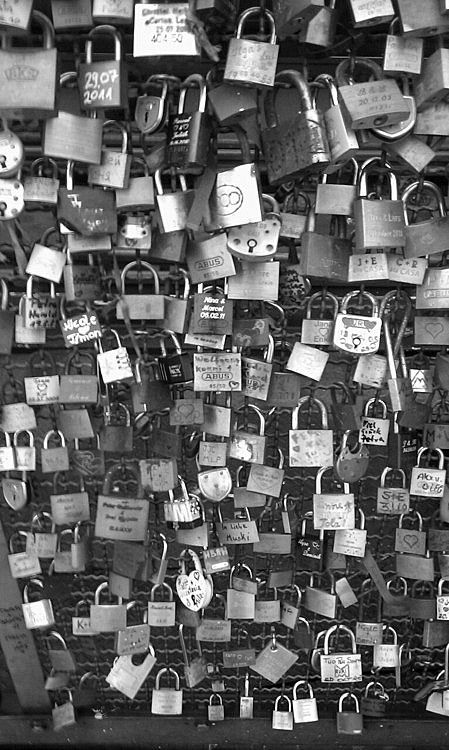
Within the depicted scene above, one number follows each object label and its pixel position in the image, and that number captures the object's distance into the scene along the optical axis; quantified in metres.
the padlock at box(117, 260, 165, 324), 1.38
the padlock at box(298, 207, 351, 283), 1.34
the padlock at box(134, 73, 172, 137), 1.29
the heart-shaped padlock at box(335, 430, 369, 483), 1.49
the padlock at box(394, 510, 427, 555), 1.60
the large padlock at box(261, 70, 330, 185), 1.23
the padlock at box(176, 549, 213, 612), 1.59
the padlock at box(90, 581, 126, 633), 1.62
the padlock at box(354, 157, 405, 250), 1.30
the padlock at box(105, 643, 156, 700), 1.72
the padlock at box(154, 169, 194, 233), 1.33
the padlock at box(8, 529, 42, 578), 1.63
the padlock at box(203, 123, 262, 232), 1.28
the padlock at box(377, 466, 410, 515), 1.56
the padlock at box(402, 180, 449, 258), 1.36
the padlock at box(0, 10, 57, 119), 1.19
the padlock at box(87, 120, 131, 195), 1.31
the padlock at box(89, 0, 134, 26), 1.20
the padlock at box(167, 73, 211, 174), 1.27
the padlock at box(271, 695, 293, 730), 1.82
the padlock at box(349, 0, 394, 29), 1.21
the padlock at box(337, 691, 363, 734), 1.78
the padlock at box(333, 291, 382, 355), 1.37
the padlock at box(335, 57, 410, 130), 1.22
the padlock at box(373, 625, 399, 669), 1.72
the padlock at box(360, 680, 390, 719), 1.82
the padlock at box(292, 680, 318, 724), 1.79
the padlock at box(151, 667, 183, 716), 1.81
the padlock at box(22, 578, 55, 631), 1.65
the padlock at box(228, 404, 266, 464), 1.49
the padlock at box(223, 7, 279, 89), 1.21
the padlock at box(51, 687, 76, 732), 1.84
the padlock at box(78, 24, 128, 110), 1.22
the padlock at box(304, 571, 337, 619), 1.62
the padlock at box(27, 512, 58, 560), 1.62
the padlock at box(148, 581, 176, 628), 1.67
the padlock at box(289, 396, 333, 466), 1.46
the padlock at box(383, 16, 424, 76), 1.25
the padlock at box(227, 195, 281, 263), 1.33
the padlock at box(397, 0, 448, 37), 1.21
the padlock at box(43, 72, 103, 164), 1.25
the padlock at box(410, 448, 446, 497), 1.52
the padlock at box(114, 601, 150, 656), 1.65
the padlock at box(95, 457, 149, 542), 1.51
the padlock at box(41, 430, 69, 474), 1.51
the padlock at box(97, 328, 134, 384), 1.39
